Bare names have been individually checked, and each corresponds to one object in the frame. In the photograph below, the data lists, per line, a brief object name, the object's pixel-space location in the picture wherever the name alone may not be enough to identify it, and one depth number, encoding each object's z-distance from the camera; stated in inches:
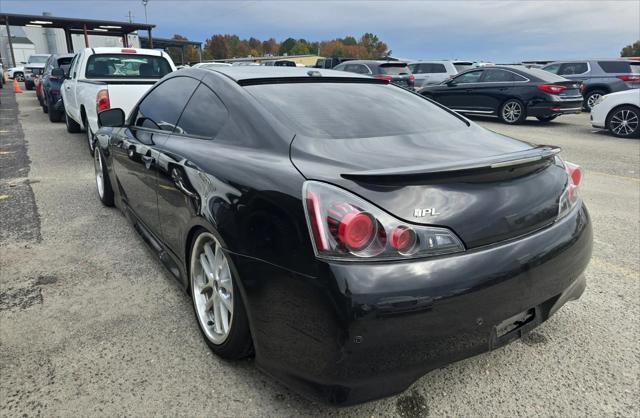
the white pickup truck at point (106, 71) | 287.9
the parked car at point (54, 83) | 437.4
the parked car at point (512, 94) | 473.4
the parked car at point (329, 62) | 1061.9
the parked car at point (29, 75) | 1055.0
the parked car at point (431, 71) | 774.5
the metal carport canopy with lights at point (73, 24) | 1386.6
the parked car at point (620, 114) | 410.3
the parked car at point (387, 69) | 643.5
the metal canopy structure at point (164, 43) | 2317.2
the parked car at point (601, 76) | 585.9
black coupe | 65.8
